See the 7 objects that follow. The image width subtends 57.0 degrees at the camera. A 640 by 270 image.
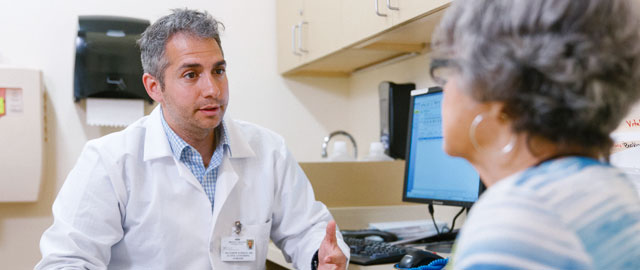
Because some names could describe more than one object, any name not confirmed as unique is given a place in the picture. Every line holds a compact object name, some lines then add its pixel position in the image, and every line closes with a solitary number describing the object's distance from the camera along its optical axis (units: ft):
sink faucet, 8.28
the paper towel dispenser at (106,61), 8.11
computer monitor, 5.40
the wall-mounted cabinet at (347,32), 5.93
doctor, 4.90
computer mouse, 4.32
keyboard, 4.90
